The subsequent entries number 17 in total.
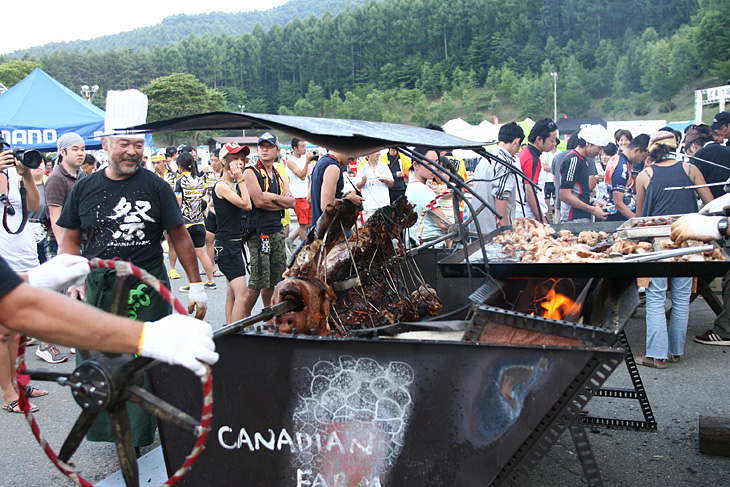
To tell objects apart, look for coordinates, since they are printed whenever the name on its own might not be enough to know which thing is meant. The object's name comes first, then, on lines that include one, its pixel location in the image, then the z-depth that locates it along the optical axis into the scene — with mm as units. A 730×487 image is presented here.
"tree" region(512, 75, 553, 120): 83375
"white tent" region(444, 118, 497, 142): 27609
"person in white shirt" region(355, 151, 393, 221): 9469
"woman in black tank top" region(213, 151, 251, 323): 6125
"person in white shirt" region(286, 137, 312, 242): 10859
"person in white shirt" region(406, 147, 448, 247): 6844
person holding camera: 5219
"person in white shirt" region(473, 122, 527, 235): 6430
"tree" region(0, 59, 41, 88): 98100
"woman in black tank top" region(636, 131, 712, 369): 5547
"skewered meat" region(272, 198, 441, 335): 3562
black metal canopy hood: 2680
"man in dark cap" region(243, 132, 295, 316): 6211
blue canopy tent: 12500
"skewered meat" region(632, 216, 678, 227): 5086
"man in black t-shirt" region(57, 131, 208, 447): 3879
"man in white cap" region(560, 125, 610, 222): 7664
